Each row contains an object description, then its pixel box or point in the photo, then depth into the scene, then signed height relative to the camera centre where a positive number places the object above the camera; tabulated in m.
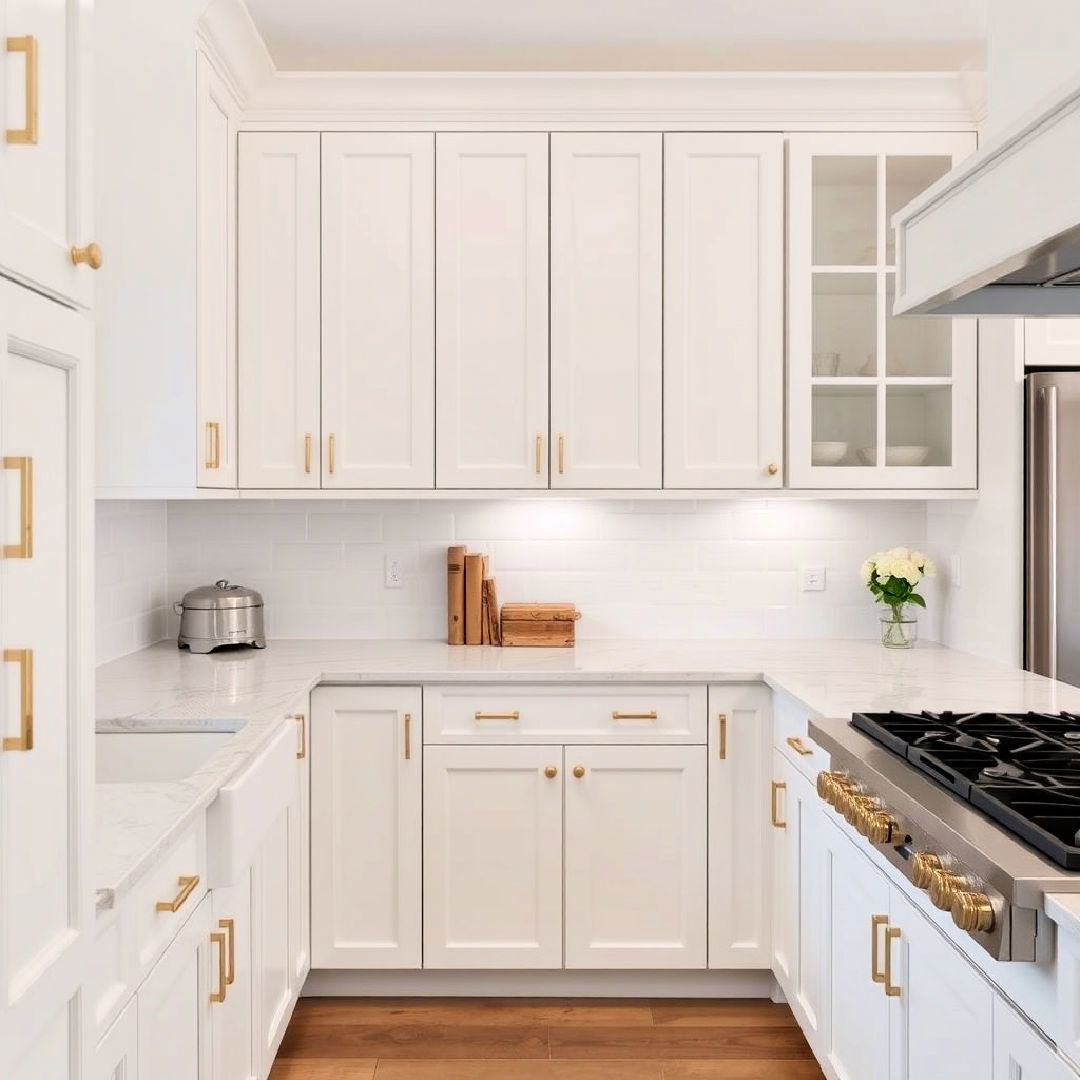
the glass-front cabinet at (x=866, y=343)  2.96 +0.56
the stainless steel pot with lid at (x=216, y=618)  3.01 -0.23
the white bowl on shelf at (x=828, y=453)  2.99 +0.24
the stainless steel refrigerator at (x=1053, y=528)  2.61 +0.03
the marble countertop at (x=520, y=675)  2.27 -0.35
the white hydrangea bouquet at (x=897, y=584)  3.02 -0.13
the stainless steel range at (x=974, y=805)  1.24 -0.38
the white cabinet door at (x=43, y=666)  0.95 -0.13
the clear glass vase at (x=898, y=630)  3.11 -0.27
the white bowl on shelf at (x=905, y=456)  3.01 +0.24
